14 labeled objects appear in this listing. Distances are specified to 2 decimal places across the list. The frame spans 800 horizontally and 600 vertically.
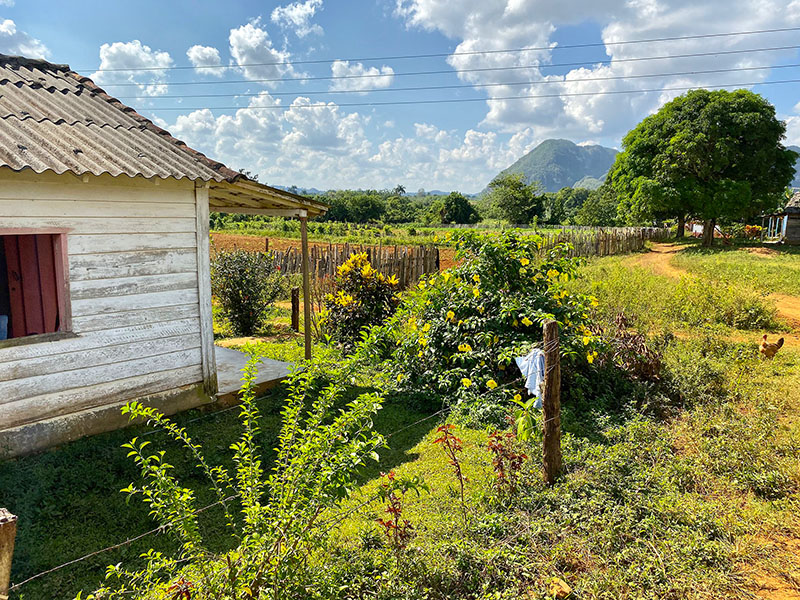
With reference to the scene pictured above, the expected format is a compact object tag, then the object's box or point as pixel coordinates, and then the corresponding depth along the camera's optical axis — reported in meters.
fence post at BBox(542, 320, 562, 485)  4.20
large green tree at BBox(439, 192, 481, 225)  71.07
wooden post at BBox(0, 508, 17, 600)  1.83
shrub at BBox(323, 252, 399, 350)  9.41
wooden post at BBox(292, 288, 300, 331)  10.95
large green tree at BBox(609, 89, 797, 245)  23.36
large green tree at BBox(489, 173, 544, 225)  56.19
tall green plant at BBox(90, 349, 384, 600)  2.56
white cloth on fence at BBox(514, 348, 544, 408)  5.29
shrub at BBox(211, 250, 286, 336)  10.95
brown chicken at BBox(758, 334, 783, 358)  7.38
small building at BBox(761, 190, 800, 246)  28.05
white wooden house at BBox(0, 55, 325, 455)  4.62
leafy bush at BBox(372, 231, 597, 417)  6.19
